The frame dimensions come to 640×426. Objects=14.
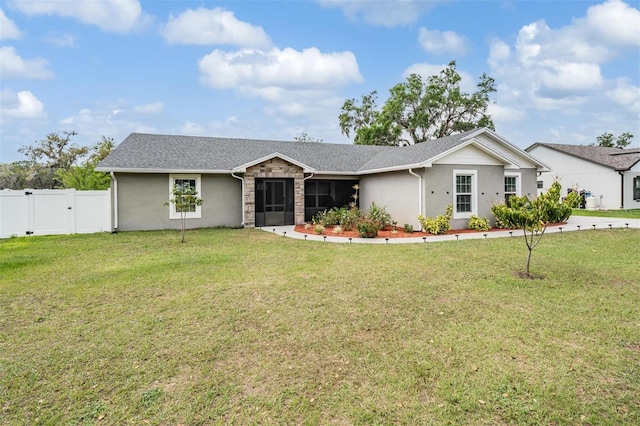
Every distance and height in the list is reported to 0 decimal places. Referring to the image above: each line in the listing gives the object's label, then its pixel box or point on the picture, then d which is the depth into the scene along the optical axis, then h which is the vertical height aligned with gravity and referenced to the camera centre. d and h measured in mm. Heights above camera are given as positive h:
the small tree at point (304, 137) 45659 +9484
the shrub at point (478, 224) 13812 -654
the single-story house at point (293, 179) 13609 +1253
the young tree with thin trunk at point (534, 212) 6570 -88
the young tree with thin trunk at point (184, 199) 11297 +333
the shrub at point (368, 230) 12250 -774
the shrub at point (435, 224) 12891 -605
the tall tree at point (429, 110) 33031 +9523
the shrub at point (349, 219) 14216 -449
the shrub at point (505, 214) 6793 -129
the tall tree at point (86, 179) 17188 +1533
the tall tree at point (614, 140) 47853 +9519
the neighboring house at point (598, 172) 23562 +2525
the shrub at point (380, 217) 13938 -356
